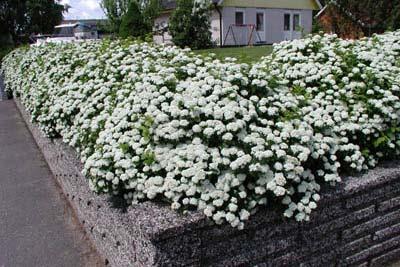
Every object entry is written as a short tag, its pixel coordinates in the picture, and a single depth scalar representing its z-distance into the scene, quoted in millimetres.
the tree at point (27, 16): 33406
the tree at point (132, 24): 23484
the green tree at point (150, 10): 25994
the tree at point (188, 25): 22859
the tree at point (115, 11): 27328
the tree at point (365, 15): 11727
